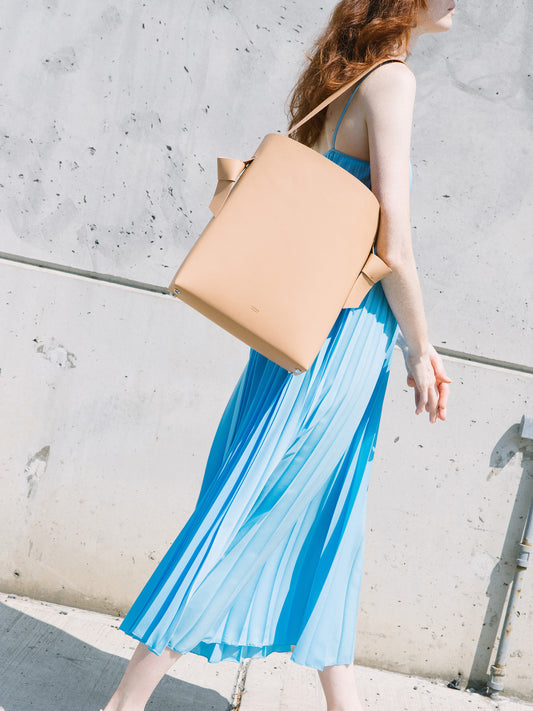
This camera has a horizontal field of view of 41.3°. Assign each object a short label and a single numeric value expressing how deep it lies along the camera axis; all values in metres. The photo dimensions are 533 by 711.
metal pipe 2.46
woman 1.53
